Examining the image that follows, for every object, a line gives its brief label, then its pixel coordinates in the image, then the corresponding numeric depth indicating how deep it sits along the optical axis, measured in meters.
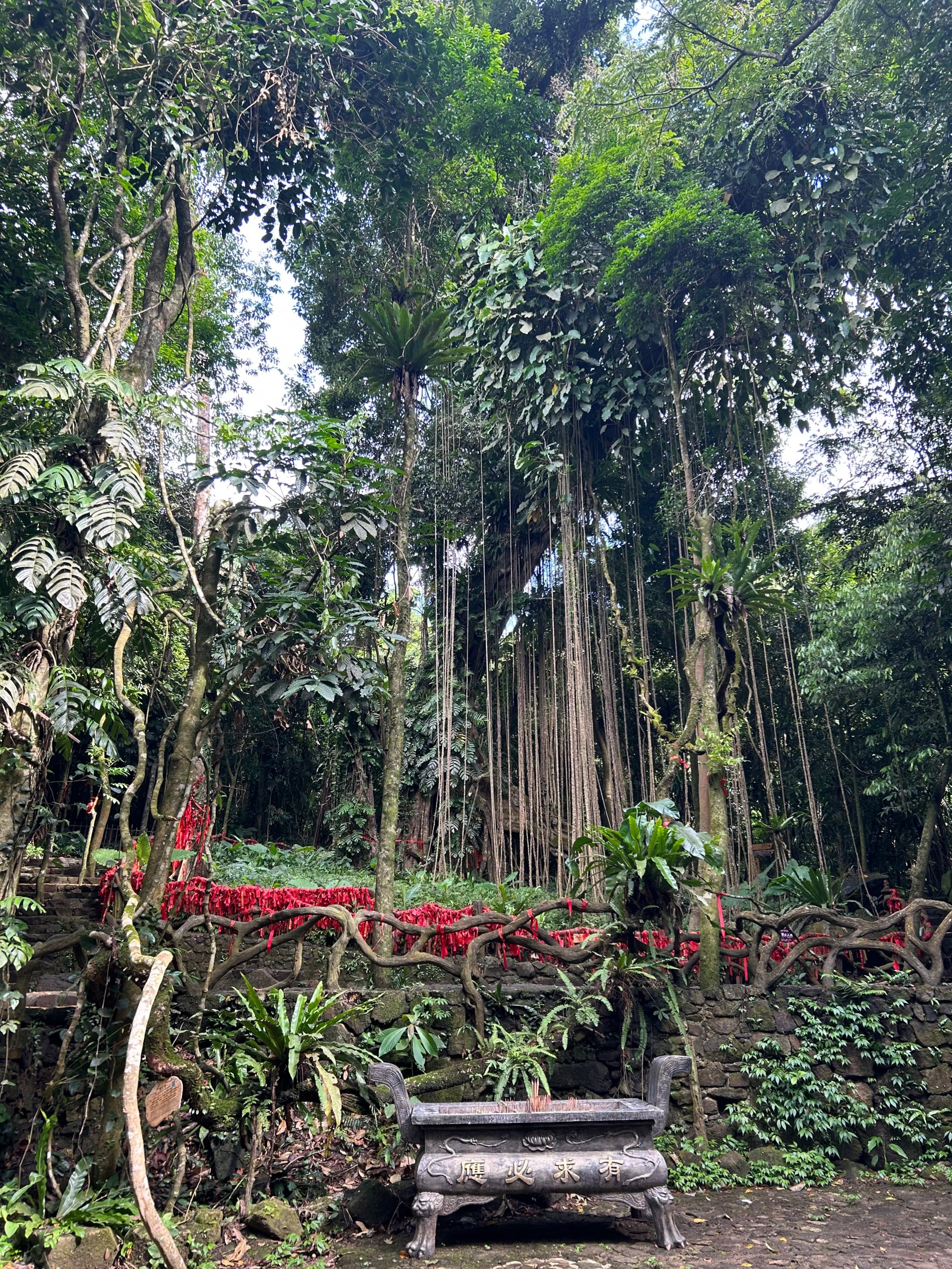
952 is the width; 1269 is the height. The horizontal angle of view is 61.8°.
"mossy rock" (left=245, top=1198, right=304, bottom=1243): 3.04
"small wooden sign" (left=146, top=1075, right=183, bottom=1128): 2.85
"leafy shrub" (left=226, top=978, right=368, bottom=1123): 3.15
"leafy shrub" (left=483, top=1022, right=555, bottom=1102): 3.71
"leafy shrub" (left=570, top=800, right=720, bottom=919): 4.02
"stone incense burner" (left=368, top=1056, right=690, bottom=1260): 3.00
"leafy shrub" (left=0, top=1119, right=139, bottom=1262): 2.68
